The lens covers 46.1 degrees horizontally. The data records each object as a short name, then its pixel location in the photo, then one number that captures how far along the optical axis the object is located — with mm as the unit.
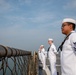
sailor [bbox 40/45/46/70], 5912
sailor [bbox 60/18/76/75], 1426
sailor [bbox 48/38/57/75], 3761
